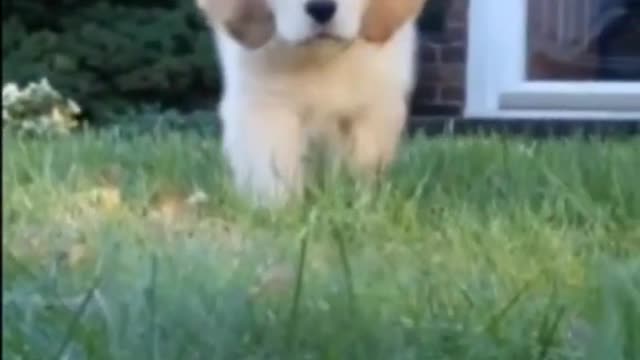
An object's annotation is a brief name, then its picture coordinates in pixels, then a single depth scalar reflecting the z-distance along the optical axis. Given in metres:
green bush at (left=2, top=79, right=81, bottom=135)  7.82
